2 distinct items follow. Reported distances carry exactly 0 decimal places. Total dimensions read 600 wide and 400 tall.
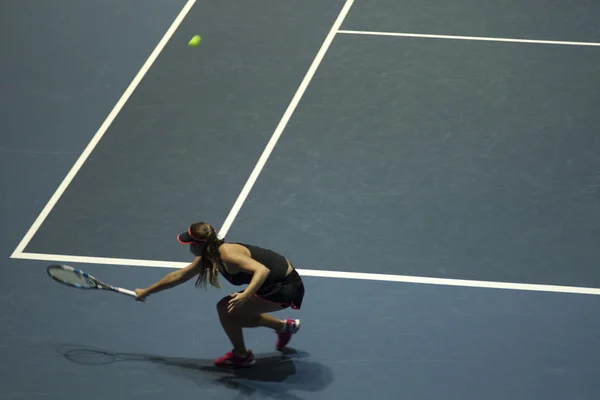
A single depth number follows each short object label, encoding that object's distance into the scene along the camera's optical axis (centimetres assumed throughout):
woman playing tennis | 1611
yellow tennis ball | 2630
